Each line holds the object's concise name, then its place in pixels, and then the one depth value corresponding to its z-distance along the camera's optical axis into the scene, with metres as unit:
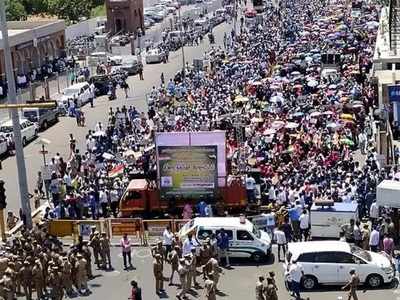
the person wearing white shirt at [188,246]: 25.20
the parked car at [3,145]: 41.75
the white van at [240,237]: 26.11
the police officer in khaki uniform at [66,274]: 23.97
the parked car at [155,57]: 74.12
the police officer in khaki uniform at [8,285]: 23.16
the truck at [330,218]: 26.88
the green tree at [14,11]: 93.38
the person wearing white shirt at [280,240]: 26.23
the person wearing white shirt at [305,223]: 27.20
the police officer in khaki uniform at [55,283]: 23.52
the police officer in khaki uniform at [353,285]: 22.08
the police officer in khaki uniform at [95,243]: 26.11
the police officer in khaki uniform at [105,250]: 26.12
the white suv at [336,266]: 23.62
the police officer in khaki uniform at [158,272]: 23.98
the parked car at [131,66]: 68.38
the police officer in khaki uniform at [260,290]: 21.85
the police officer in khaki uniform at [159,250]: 25.01
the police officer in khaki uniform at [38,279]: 23.70
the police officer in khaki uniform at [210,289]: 22.19
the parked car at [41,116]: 48.16
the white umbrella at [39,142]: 44.16
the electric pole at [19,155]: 28.39
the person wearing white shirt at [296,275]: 23.44
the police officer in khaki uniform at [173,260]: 24.64
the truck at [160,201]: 30.88
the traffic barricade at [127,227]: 28.70
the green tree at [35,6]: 99.94
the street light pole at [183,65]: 60.72
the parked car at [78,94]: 54.62
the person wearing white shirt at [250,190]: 30.80
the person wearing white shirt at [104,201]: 31.31
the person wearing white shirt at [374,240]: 25.39
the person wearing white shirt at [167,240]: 25.99
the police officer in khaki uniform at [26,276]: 23.80
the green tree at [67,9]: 97.94
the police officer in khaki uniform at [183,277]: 23.69
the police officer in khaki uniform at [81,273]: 24.34
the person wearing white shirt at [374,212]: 27.38
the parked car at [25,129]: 44.56
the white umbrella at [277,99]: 46.28
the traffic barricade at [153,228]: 28.73
